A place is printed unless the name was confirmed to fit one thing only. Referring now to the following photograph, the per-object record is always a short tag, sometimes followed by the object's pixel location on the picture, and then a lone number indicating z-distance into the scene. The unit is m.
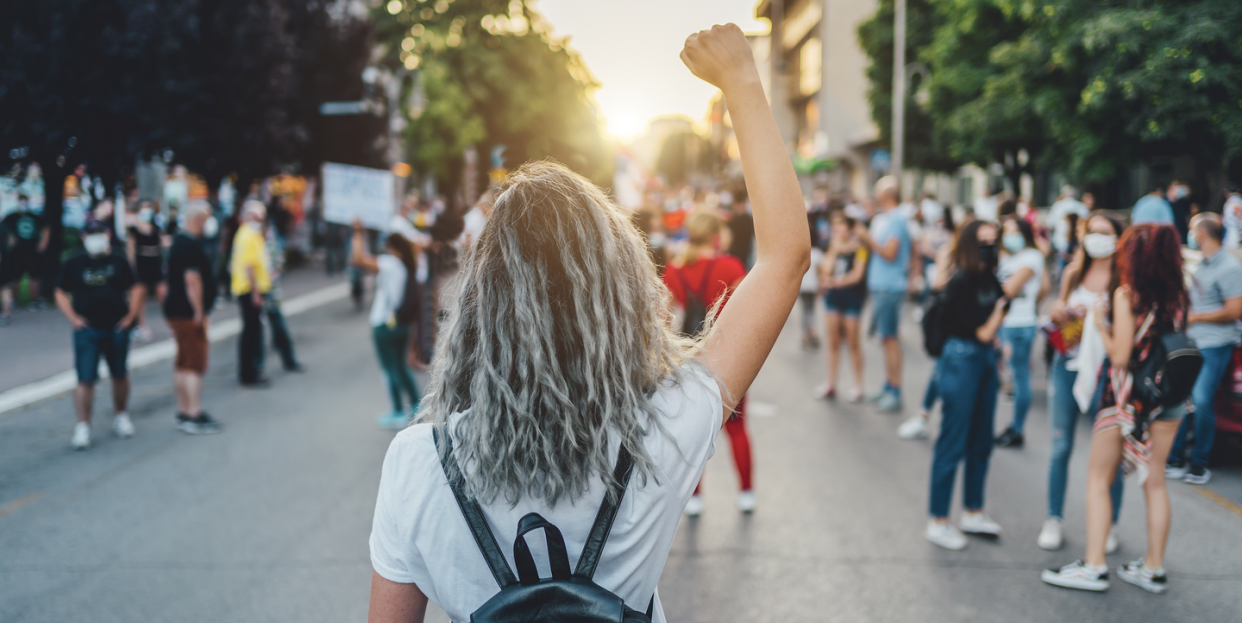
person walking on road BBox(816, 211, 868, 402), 8.14
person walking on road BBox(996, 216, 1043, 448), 6.01
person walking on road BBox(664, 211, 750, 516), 5.38
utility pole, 24.52
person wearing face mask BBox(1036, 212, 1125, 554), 4.50
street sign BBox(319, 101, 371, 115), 20.03
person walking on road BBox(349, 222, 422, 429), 7.23
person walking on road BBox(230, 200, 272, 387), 9.16
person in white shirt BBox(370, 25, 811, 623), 1.23
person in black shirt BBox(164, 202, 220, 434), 7.32
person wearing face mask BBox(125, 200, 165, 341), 11.55
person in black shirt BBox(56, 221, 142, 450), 6.73
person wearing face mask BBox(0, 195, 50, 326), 12.74
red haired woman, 3.84
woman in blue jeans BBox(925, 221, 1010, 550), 4.56
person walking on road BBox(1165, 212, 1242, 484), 5.52
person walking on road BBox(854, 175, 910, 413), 7.71
